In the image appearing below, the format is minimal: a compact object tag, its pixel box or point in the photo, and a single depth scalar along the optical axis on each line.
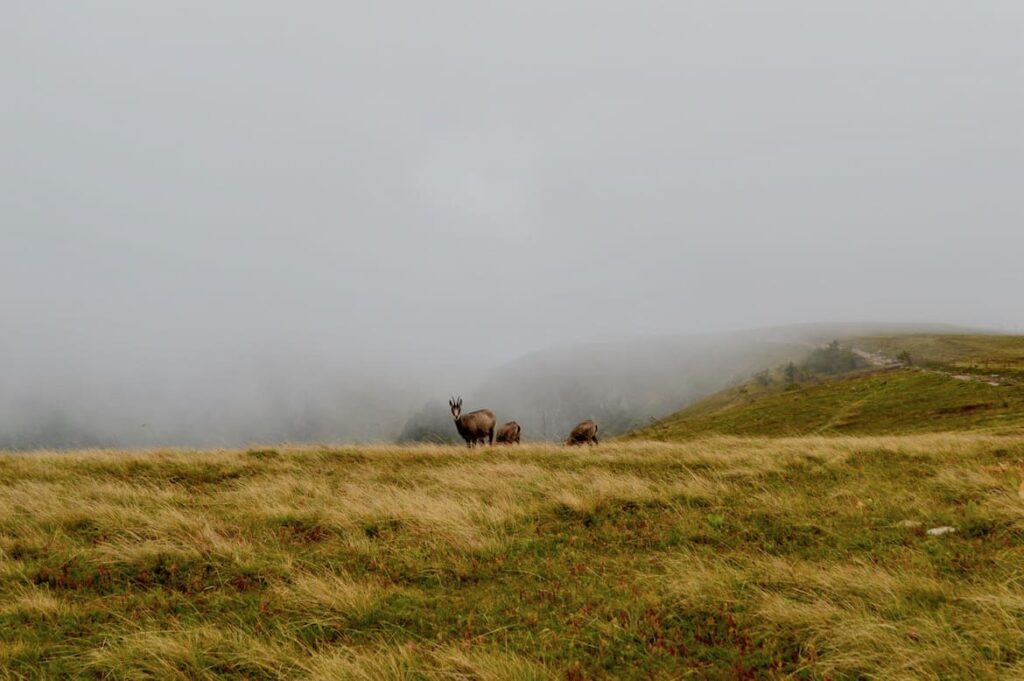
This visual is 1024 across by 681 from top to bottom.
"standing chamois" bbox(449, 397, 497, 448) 28.02
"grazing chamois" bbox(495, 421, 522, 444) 29.23
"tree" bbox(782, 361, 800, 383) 132.12
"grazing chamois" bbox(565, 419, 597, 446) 31.00
